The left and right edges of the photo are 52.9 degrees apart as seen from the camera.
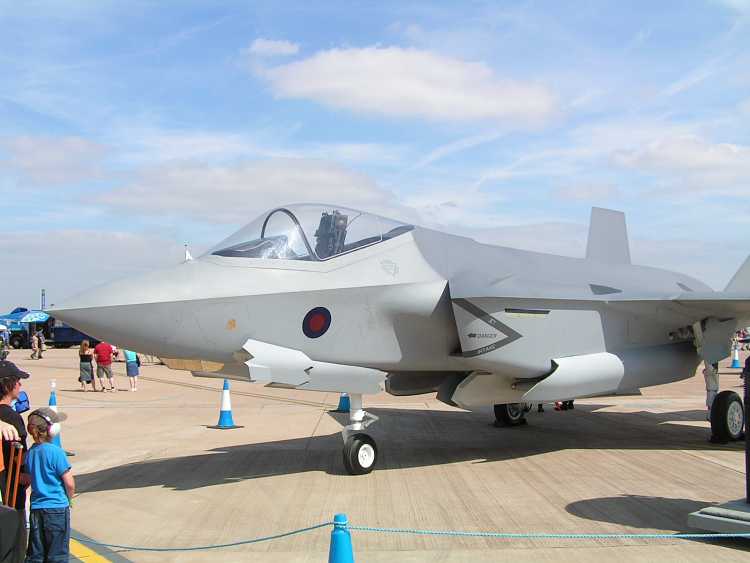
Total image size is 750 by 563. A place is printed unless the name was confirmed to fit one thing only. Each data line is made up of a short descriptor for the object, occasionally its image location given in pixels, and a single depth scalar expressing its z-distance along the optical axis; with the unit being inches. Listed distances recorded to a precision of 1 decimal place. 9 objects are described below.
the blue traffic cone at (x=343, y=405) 649.0
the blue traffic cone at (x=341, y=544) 161.0
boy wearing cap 176.7
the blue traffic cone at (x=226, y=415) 532.1
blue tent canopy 2106.3
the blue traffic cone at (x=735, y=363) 1283.0
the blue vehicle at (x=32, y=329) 2096.5
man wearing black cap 193.3
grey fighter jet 304.3
